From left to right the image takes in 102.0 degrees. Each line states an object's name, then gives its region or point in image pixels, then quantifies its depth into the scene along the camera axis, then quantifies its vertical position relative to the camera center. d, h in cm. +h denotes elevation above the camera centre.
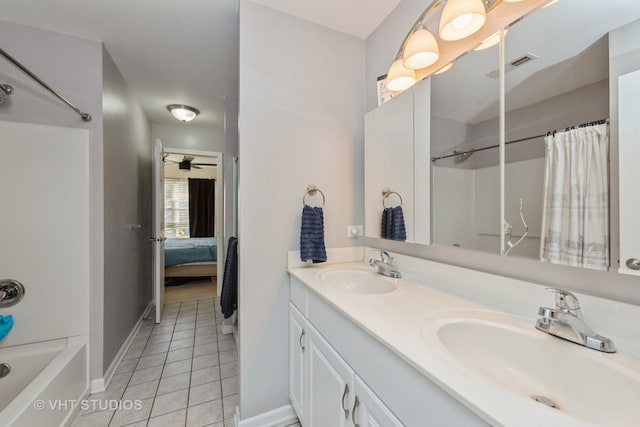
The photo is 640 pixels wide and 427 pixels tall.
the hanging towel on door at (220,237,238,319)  212 -60
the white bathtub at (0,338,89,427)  122 -94
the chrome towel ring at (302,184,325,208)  162 +13
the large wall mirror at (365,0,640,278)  73 +26
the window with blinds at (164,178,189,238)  613 +12
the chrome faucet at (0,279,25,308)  163 -52
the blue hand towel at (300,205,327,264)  153 -15
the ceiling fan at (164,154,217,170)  573 +112
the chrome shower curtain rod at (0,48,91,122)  128 +72
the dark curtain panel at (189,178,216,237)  620 +10
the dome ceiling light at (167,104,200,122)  311 +122
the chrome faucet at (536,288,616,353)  68 -31
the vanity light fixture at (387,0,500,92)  107 +82
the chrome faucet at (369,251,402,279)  143 -30
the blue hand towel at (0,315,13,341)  158 -70
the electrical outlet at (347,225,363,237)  177 -13
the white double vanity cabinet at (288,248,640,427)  58 -39
